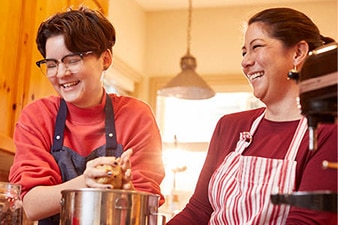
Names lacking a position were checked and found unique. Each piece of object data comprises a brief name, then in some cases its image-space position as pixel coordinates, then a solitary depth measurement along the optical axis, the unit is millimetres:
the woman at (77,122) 1446
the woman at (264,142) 1328
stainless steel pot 1130
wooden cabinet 2150
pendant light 3533
